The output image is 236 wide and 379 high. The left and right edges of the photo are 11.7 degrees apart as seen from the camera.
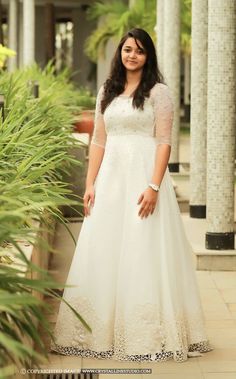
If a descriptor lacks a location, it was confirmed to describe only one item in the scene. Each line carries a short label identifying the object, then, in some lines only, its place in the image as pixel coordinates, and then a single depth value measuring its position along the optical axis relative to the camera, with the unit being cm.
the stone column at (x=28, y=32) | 2280
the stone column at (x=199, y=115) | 1016
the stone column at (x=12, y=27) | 3203
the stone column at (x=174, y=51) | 1373
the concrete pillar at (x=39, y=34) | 4106
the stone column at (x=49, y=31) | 2944
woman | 561
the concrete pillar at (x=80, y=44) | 4000
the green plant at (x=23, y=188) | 340
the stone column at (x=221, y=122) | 834
